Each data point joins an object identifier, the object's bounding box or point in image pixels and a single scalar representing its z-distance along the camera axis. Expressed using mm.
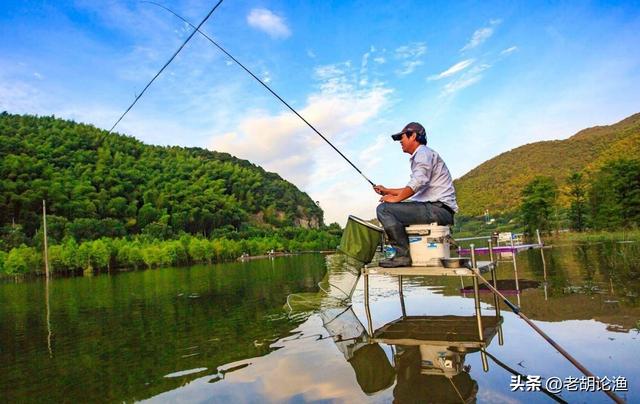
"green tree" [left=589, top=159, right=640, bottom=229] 51938
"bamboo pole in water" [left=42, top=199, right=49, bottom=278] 47753
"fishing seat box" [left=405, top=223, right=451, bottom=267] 5703
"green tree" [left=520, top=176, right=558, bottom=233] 65312
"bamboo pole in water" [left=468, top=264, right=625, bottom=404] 2956
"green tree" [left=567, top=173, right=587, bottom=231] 64500
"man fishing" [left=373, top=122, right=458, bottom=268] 5715
